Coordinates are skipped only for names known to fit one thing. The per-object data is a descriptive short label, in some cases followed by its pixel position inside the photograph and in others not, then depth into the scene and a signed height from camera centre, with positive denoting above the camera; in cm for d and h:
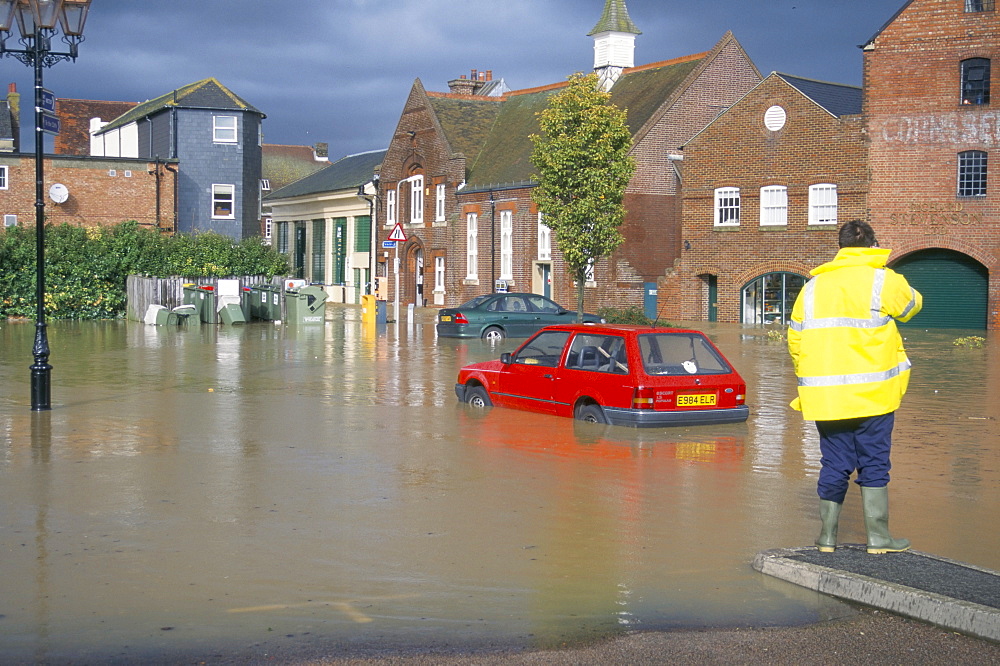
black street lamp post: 1361 +306
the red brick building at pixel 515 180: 4156 +517
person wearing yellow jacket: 666 -43
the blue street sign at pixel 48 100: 1373 +246
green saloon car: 2877 -46
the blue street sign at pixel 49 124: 1350 +212
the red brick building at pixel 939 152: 3338 +448
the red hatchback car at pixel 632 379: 1270 -94
